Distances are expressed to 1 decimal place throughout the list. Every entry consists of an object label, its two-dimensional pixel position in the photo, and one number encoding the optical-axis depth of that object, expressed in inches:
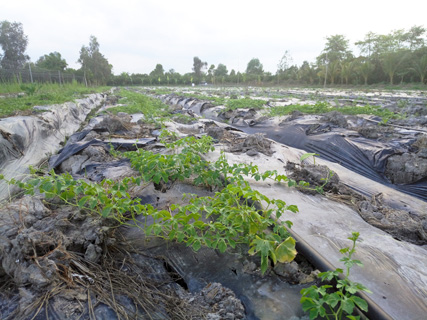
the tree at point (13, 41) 1359.5
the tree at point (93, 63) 1268.5
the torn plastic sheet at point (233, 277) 55.0
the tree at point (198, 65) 2054.6
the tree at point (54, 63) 1424.7
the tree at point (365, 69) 1037.2
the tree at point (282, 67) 1546.9
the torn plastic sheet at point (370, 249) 52.7
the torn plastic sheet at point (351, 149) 149.1
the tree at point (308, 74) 1304.1
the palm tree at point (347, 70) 1087.0
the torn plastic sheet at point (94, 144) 149.6
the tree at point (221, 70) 2316.2
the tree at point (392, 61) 993.0
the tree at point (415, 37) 1179.9
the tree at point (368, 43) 1310.3
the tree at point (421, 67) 900.0
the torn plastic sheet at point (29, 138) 146.3
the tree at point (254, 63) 2535.2
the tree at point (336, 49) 1460.4
